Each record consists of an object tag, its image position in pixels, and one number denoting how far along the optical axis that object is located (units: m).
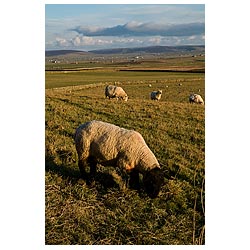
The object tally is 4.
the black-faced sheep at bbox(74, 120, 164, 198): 7.58
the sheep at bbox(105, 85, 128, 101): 27.30
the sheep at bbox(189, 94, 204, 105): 27.08
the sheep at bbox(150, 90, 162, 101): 28.62
